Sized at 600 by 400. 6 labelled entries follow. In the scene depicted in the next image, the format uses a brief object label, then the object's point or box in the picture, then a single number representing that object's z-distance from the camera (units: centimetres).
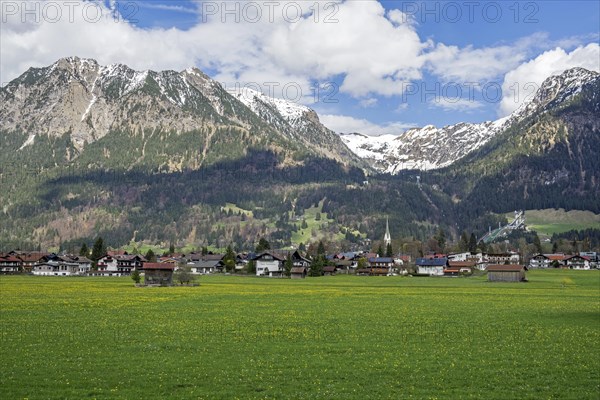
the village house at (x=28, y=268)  19700
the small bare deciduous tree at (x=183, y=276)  12169
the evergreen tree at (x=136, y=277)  11844
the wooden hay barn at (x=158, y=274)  11594
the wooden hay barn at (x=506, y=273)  14262
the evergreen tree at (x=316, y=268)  18275
